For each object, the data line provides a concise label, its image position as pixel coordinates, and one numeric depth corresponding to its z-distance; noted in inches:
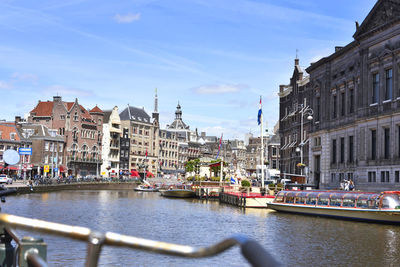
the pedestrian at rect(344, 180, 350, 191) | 2181.2
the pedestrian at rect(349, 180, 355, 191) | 2163.6
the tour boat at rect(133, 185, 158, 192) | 4263.3
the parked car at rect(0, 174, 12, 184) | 3297.2
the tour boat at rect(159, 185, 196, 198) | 3353.8
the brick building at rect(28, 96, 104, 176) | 5211.6
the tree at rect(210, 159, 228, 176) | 3790.4
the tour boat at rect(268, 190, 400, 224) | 1556.3
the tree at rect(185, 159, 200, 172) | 5039.4
